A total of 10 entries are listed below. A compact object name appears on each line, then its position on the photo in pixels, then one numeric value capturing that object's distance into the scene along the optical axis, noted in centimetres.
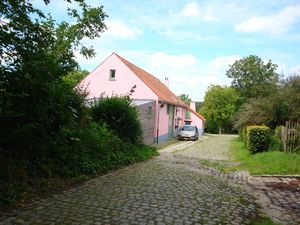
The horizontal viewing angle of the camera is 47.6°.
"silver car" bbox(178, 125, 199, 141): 3581
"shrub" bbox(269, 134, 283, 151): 1659
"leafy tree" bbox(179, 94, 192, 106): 13030
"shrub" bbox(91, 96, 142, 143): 1627
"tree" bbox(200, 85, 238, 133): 6538
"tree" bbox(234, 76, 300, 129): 2138
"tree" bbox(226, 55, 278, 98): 6656
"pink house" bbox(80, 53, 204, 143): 2877
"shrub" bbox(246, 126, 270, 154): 1716
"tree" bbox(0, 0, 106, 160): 759
